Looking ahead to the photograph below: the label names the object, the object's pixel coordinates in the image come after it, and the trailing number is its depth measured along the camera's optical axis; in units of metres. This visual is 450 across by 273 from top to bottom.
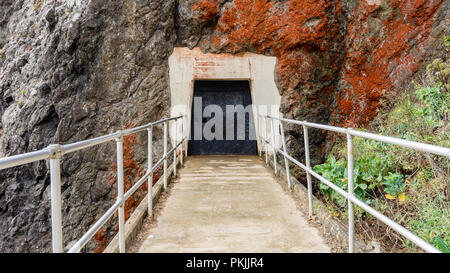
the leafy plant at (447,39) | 7.90
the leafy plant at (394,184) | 4.30
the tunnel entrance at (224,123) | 12.09
